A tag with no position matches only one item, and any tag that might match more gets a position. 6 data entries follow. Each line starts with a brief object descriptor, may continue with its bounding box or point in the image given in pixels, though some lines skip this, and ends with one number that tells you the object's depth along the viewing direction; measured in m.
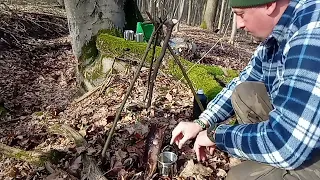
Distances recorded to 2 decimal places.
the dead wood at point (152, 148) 2.02
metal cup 1.98
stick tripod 2.08
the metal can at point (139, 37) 4.03
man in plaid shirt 1.08
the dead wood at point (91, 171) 1.95
